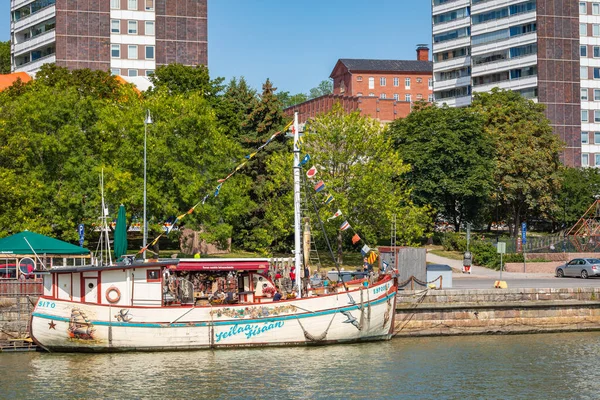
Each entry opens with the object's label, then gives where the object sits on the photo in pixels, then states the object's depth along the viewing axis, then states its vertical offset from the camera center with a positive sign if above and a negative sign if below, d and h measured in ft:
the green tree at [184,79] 287.07 +42.03
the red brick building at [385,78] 537.24 +78.40
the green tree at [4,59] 445.37 +75.59
